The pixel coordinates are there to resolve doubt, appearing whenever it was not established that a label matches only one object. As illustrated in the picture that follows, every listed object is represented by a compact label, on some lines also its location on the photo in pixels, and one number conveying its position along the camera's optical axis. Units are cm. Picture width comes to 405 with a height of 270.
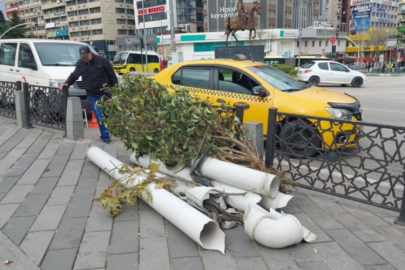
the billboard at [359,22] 7119
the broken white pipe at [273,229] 289
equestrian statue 1578
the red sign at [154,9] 6806
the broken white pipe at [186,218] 294
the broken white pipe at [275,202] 346
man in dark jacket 611
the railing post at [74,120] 630
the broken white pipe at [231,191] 336
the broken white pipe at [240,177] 332
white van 805
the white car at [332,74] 1986
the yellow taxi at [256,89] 554
